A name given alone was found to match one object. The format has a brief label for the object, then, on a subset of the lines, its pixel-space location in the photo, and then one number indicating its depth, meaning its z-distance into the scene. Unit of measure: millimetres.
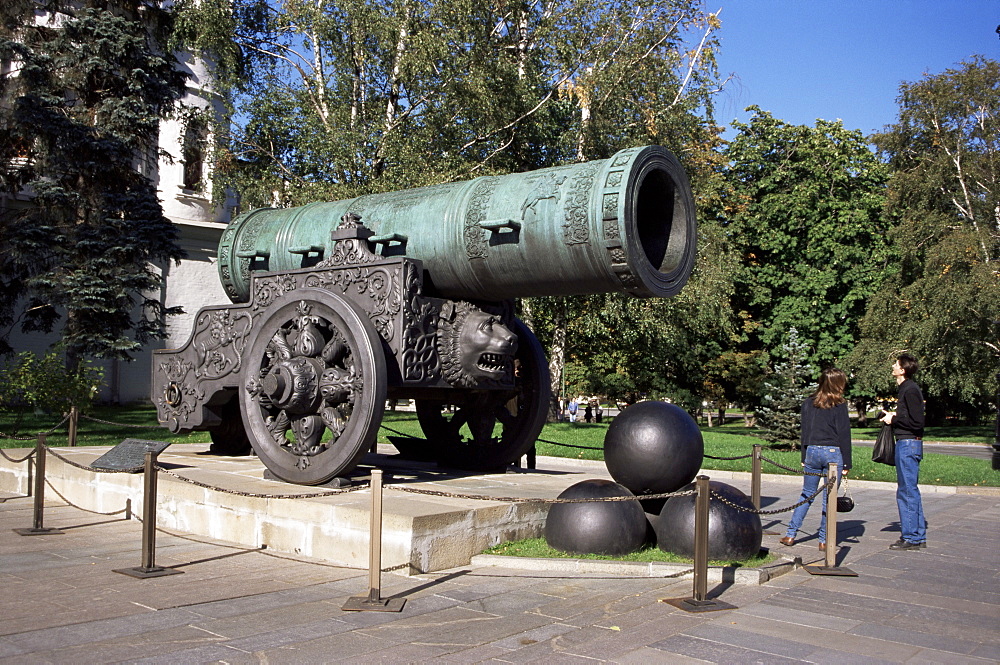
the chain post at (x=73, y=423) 10875
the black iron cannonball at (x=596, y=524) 6277
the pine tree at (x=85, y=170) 19234
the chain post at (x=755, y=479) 8008
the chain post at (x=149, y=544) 5871
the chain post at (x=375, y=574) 5043
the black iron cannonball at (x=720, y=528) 6238
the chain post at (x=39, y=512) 7348
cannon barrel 6281
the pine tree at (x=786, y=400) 17656
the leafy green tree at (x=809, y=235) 30453
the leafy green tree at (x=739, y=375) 29531
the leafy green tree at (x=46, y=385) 14445
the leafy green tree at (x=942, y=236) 24672
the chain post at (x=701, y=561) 5180
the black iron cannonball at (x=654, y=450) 6805
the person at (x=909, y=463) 7449
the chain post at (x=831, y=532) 6301
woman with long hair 7254
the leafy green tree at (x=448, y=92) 19344
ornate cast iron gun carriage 6512
